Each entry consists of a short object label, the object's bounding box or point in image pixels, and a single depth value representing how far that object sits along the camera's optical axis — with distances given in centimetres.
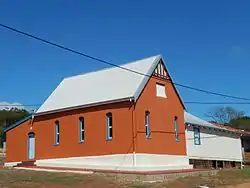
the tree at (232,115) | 7895
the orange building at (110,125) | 2423
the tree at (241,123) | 6818
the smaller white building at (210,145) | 3015
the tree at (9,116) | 6778
